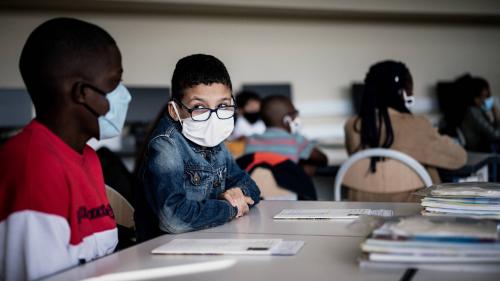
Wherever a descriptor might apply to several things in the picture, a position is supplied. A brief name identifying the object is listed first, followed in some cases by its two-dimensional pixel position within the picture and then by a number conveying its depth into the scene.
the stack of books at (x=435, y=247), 0.97
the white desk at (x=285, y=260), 0.99
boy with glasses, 1.51
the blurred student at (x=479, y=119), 5.69
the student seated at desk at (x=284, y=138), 3.33
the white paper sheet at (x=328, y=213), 1.56
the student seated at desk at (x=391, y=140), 2.56
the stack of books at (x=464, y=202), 1.38
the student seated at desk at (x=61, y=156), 1.09
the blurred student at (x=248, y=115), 5.62
